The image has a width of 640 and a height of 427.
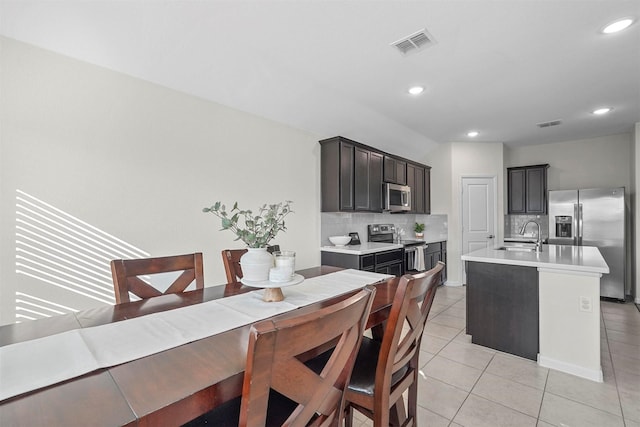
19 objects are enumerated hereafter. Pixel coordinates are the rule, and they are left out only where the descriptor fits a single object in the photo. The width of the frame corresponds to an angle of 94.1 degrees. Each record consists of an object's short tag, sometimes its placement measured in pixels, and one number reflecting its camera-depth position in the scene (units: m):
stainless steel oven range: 4.63
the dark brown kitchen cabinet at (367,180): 4.09
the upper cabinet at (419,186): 5.34
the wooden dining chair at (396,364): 1.12
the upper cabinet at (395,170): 4.71
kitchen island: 2.37
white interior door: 5.52
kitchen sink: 3.44
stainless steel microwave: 4.65
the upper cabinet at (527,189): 5.50
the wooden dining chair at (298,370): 0.63
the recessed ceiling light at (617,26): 2.19
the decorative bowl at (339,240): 4.03
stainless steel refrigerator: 4.46
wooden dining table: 0.65
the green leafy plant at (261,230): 1.46
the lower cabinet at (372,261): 3.67
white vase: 1.46
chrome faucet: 3.30
